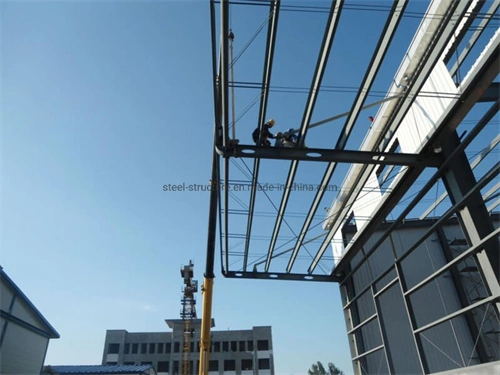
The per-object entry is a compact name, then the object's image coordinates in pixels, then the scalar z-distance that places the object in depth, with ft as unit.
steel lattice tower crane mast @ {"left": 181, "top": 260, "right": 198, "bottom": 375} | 143.64
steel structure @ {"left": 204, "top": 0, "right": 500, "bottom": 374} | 23.35
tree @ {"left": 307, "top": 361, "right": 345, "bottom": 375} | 256.32
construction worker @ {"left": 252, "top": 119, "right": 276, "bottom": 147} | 29.48
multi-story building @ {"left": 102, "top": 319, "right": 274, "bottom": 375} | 170.81
